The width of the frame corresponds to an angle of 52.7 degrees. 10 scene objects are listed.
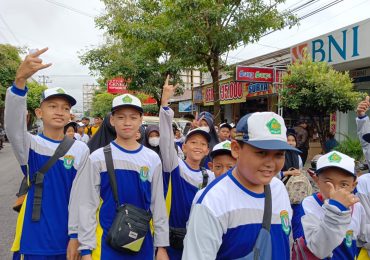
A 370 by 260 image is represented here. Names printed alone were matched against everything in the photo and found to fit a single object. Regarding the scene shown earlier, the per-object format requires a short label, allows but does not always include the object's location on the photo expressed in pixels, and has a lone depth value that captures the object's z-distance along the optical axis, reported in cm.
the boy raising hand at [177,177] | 327
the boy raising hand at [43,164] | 271
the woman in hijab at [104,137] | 456
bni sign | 931
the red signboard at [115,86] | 3477
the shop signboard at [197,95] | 2368
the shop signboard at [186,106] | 2811
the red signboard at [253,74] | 1138
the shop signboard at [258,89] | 1459
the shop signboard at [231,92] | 1710
